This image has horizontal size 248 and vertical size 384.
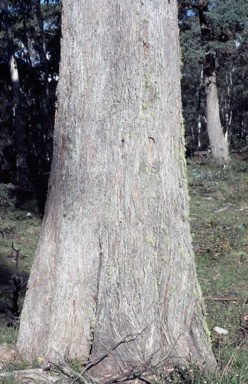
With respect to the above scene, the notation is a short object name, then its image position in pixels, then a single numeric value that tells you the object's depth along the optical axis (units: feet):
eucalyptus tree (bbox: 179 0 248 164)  60.29
